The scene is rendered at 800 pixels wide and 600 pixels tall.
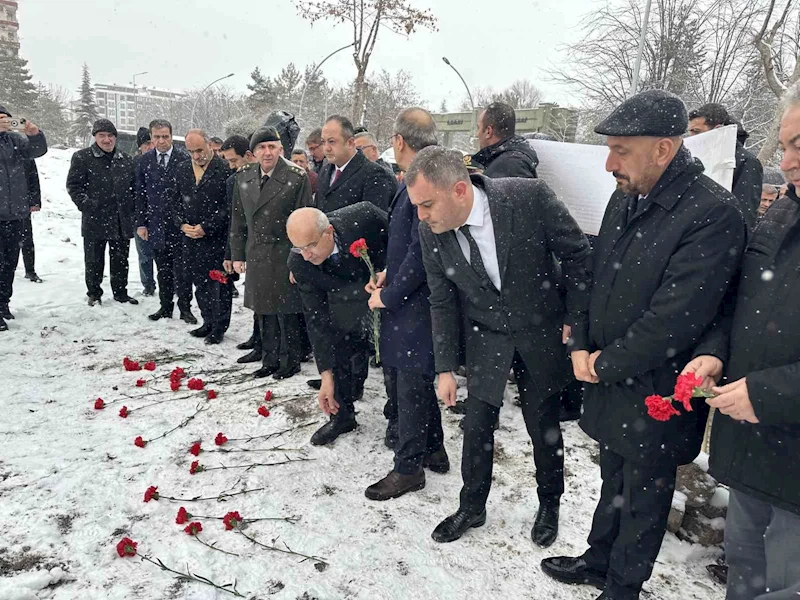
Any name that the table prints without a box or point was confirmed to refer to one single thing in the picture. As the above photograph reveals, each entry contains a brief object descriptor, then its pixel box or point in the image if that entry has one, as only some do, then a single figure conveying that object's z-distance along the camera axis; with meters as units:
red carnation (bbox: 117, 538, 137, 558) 2.67
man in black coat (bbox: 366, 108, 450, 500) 3.27
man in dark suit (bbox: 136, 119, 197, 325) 6.50
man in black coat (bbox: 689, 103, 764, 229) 3.43
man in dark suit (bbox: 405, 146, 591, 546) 2.57
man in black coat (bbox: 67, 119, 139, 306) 6.73
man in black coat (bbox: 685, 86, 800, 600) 1.69
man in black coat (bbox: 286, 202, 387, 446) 3.52
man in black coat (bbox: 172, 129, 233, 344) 6.08
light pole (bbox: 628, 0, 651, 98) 14.52
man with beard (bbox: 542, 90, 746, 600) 1.98
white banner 4.05
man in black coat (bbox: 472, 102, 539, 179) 3.99
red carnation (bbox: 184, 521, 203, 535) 2.87
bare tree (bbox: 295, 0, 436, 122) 19.89
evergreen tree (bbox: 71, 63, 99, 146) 49.43
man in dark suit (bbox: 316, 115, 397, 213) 4.41
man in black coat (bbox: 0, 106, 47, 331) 6.15
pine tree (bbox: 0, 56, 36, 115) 41.75
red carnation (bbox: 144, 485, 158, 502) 3.13
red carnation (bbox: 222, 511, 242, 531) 2.93
